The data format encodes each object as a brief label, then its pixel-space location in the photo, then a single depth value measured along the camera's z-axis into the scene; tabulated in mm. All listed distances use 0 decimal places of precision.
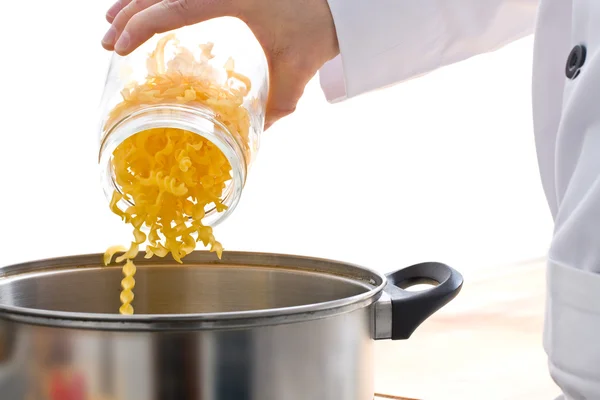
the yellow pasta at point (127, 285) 1077
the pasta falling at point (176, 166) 1035
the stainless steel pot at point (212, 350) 917
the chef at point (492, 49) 919
